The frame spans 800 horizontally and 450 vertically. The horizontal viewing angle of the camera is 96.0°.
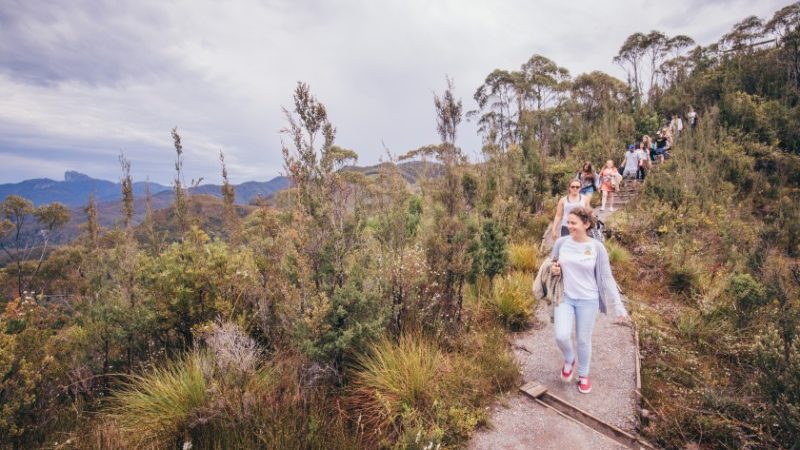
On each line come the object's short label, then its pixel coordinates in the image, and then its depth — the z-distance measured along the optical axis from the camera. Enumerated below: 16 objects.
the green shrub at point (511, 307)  5.67
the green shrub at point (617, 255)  8.20
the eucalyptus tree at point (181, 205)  7.57
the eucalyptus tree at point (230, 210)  7.77
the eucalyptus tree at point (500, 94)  33.78
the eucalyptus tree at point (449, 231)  4.88
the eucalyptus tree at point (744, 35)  26.84
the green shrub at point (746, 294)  5.34
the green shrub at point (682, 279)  7.32
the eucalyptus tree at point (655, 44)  33.07
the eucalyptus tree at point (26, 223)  16.20
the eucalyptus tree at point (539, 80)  31.19
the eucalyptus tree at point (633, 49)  33.66
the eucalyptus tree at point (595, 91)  29.53
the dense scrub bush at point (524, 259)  7.54
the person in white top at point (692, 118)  17.80
